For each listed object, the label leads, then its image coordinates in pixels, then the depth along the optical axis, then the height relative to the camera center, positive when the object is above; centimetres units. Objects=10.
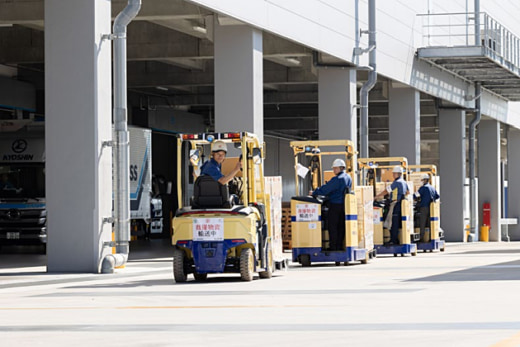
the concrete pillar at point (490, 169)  5384 +86
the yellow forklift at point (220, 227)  1794 -56
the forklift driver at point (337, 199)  2316 -19
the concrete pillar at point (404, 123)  3988 +222
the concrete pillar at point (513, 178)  6019 +50
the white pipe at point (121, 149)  2036 +73
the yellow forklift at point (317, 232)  2324 -83
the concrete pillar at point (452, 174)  4619 +55
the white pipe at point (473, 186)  4750 +9
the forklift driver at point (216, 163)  1837 +43
